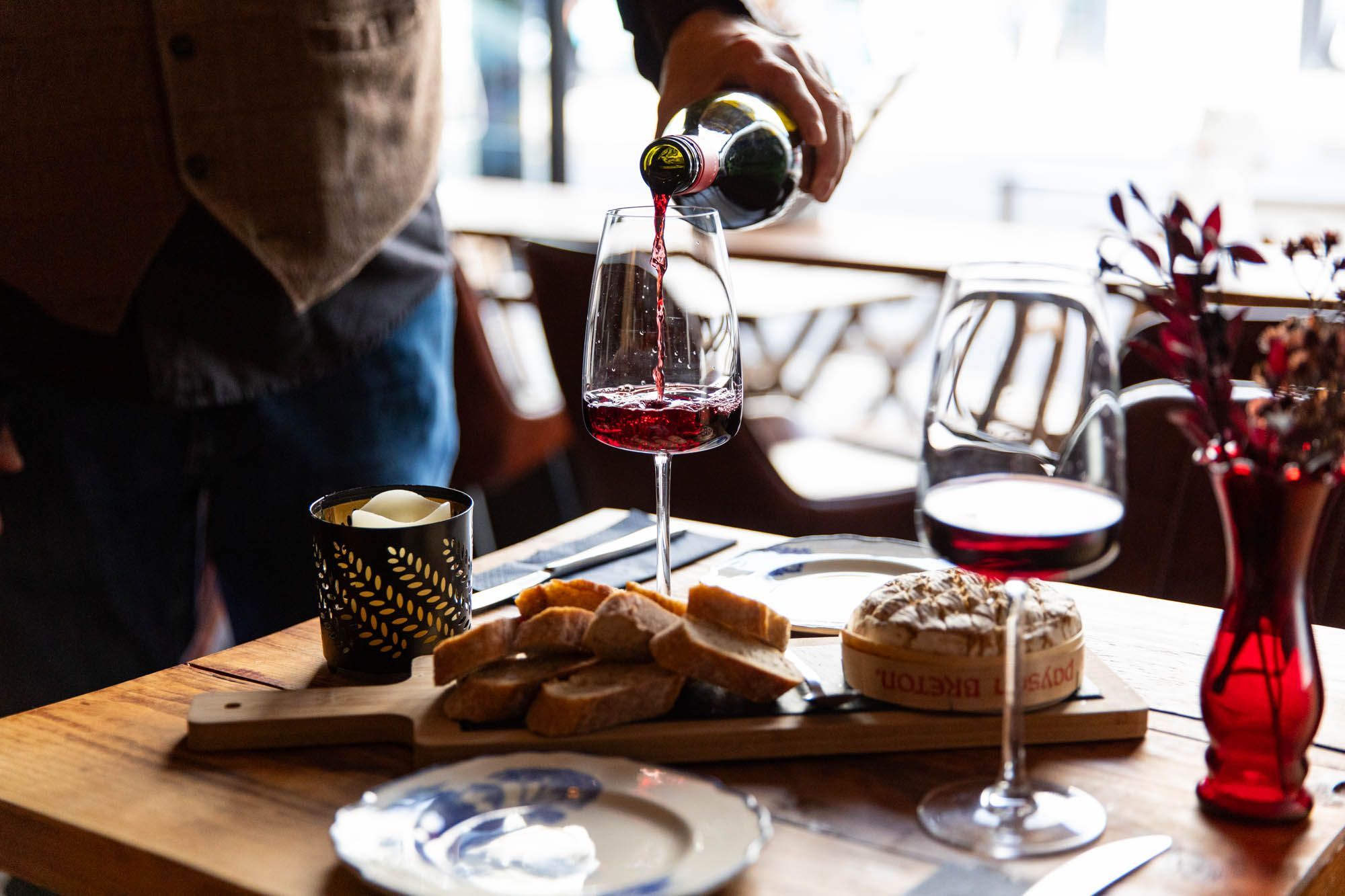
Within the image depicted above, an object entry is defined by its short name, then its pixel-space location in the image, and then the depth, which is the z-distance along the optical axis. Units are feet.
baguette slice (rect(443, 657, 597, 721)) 2.59
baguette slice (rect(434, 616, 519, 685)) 2.65
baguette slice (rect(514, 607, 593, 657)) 2.69
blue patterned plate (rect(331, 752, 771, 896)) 2.05
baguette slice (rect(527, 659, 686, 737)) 2.53
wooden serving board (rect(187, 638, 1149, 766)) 2.55
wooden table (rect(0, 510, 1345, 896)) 2.14
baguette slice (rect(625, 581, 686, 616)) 2.84
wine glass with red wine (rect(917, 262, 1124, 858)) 2.21
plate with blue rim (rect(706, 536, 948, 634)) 3.36
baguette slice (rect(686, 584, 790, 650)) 2.72
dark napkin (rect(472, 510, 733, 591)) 3.64
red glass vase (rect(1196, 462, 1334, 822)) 2.26
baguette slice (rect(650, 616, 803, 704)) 2.60
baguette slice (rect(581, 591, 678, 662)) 2.66
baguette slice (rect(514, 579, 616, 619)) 2.87
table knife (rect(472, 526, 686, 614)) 3.44
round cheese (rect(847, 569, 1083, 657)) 2.60
